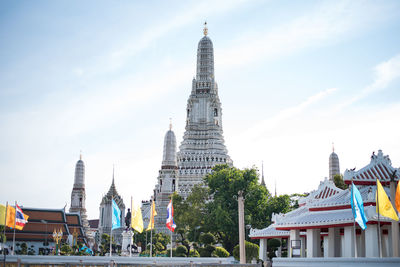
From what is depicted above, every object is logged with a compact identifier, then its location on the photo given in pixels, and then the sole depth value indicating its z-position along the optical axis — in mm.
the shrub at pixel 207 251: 49375
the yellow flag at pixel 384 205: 28047
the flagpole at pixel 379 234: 27875
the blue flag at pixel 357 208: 28697
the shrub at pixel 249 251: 43422
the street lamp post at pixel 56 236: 55469
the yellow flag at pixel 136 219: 40344
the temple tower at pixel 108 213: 99000
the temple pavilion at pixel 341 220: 31062
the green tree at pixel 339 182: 58219
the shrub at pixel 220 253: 47584
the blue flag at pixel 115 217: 39169
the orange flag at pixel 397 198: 27766
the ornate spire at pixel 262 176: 127250
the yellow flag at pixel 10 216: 38000
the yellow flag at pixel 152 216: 42856
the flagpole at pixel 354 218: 28578
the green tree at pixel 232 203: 55812
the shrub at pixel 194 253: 51394
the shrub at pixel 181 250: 51088
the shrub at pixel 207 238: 51031
